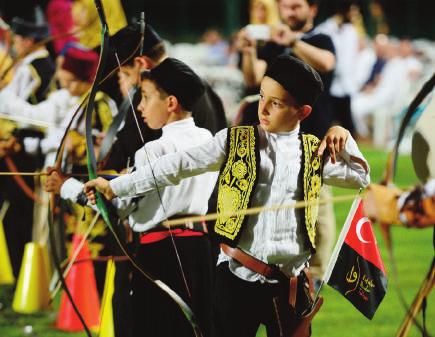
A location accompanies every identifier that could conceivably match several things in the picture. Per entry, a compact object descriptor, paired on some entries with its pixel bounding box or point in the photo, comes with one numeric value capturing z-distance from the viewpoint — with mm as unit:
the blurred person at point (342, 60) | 17767
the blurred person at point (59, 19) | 13984
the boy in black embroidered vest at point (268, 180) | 6156
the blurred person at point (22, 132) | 11477
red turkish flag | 6547
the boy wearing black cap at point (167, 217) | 7016
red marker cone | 9805
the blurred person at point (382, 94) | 30500
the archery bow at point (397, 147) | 5539
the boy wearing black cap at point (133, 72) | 7840
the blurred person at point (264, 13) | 11859
